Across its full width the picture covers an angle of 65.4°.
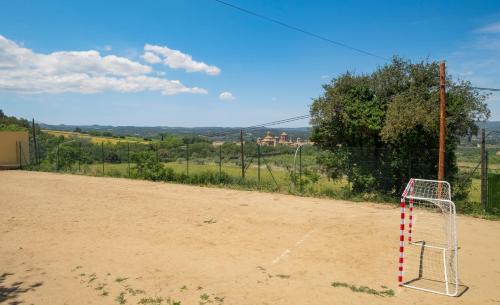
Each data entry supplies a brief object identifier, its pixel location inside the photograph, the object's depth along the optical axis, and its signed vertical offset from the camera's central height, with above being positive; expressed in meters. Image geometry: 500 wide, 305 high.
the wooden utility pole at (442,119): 13.49 +0.50
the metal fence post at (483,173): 14.13 -1.46
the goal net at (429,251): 7.30 -2.89
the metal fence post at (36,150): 31.36 -1.11
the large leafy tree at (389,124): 14.99 +0.40
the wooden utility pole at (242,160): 21.43 -1.40
